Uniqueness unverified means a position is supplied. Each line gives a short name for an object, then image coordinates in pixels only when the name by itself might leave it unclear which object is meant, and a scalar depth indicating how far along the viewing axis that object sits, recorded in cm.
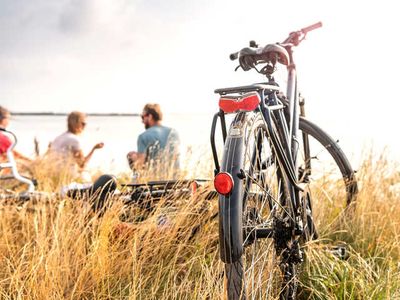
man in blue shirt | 709
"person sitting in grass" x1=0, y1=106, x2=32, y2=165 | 680
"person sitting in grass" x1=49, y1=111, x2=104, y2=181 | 826
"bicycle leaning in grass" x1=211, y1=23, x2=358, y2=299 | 206
